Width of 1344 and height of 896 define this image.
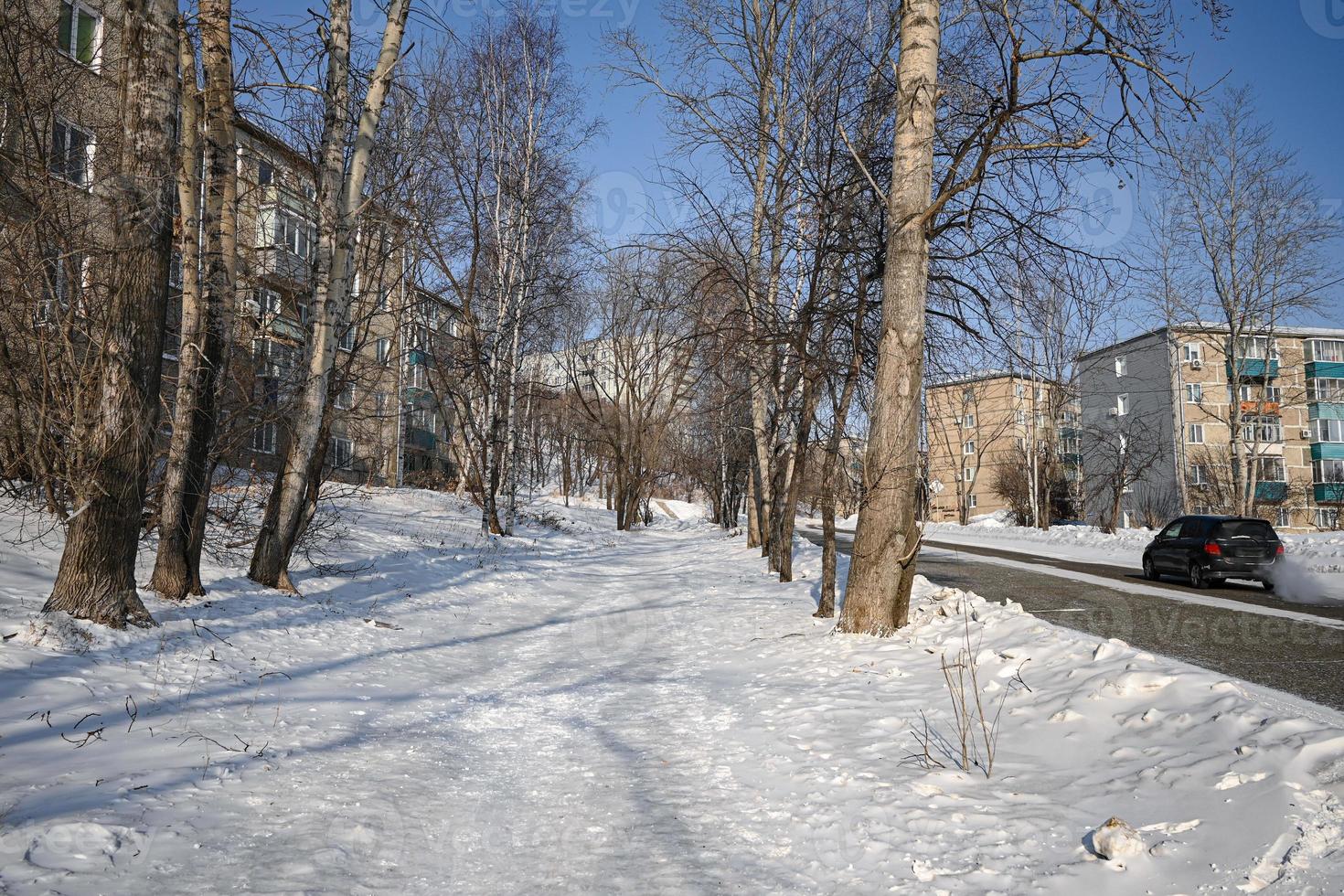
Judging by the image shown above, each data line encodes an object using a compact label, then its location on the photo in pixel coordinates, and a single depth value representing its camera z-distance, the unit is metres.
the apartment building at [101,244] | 5.96
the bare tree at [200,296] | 7.61
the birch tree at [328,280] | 9.30
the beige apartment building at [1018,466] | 42.69
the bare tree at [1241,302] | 26.97
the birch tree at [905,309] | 7.69
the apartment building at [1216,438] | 41.25
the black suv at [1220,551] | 15.13
